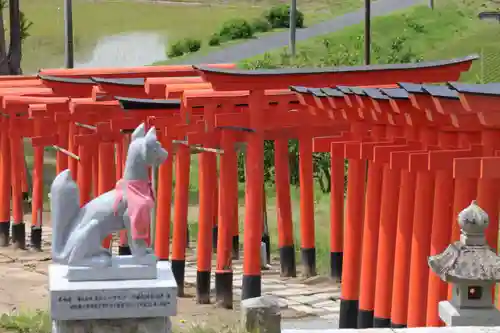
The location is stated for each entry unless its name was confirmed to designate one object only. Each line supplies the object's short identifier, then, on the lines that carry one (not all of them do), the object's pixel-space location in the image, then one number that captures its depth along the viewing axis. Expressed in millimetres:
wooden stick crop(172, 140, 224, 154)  16969
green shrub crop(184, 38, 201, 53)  52053
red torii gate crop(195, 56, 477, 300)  15750
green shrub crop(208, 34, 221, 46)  52406
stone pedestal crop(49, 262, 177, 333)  9680
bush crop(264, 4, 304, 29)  55312
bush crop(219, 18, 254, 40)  53469
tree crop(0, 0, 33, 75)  32500
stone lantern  10273
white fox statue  10156
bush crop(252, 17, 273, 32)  54281
